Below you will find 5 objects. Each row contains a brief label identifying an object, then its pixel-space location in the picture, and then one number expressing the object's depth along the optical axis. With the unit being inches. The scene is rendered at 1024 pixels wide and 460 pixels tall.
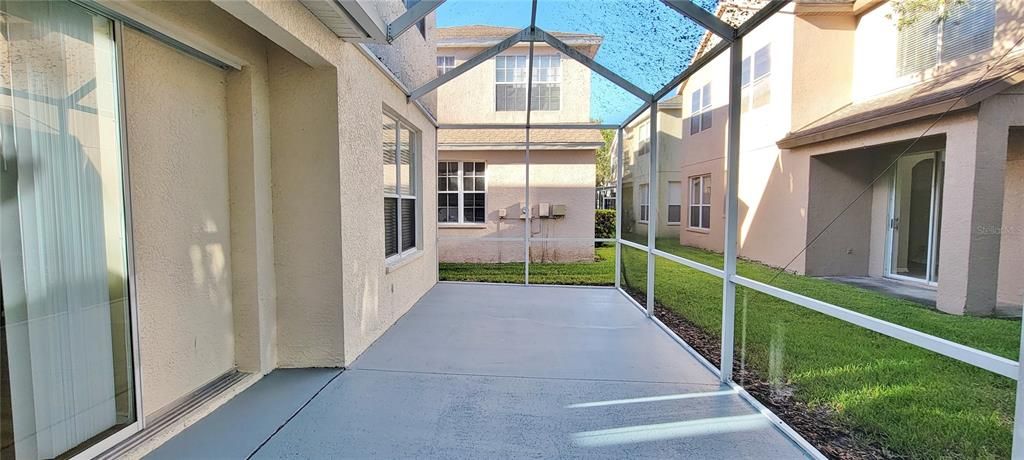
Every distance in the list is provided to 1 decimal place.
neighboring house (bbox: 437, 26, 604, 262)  382.3
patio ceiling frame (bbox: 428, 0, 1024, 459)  65.9
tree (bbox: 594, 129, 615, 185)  628.4
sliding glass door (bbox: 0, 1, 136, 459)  71.8
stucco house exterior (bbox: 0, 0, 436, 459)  74.9
